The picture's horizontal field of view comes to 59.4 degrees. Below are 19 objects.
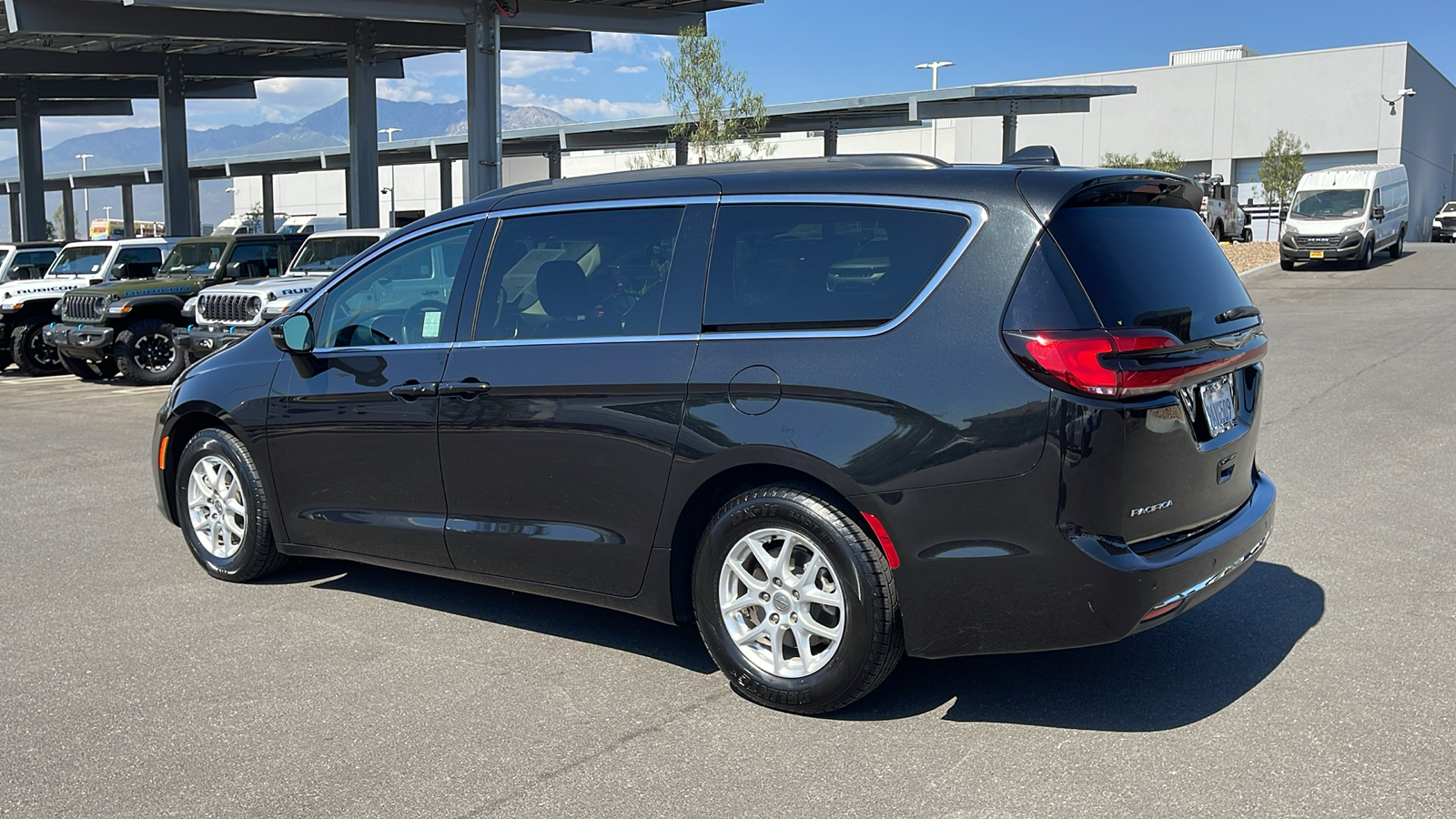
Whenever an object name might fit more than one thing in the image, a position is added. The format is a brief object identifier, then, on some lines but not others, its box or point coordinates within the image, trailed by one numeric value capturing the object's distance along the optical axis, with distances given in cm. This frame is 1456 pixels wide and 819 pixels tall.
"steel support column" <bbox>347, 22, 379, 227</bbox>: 3028
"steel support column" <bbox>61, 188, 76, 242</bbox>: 8907
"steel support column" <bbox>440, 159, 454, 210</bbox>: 6791
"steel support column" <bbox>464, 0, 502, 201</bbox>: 2406
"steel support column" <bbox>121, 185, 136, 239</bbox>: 8430
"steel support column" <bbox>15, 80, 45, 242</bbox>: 4259
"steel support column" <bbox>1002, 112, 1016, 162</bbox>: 3525
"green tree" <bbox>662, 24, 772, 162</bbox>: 3027
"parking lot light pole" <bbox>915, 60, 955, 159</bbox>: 5478
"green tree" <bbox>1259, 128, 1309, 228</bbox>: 5631
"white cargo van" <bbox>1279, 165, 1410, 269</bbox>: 3105
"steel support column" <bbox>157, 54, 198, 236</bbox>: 3572
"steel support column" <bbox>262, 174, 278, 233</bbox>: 7825
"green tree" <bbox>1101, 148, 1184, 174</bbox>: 6196
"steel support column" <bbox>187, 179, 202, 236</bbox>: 5588
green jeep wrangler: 1630
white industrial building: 6281
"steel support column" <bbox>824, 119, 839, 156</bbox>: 4250
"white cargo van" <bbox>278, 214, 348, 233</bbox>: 4361
